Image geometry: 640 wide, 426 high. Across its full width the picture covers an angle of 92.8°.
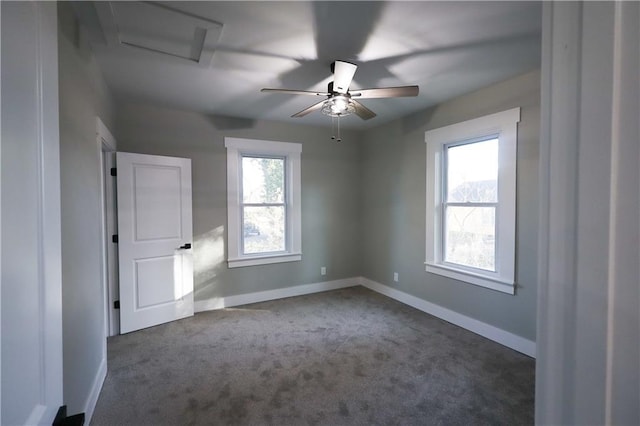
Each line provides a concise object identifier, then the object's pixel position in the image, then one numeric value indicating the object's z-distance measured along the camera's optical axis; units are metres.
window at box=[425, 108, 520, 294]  2.97
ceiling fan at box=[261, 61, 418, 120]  2.32
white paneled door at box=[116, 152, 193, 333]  3.27
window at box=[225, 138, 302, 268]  4.07
